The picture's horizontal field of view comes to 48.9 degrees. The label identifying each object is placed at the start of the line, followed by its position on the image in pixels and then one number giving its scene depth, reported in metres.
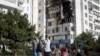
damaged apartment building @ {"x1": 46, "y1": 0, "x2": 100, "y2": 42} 30.54
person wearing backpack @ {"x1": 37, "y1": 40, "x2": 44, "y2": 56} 7.35
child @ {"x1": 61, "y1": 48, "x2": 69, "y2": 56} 8.27
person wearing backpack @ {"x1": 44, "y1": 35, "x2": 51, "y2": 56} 7.52
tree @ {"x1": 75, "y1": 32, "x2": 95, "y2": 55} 25.26
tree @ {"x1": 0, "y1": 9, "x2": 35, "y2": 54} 17.20
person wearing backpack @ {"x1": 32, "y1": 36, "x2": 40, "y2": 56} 7.40
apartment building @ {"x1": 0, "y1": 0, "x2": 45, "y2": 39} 21.07
